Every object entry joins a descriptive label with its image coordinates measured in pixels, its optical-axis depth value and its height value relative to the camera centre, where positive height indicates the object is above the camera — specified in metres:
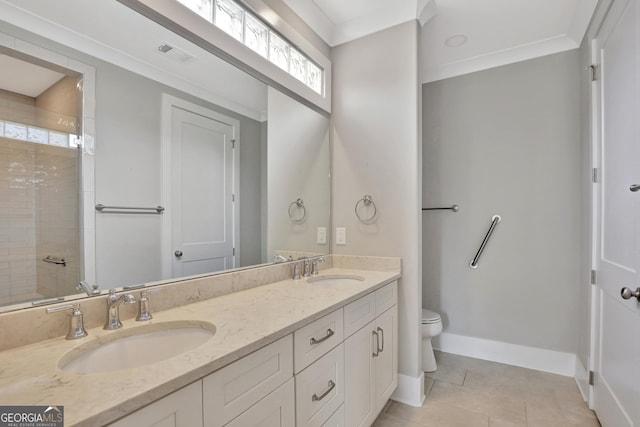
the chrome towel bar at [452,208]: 2.70 +0.04
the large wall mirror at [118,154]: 0.92 +0.23
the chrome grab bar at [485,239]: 2.55 -0.23
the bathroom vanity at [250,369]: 0.64 -0.41
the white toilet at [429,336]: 2.33 -0.95
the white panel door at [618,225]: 1.34 -0.07
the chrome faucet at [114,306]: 0.99 -0.31
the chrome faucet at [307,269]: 1.96 -0.36
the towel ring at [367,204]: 2.12 +0.06
